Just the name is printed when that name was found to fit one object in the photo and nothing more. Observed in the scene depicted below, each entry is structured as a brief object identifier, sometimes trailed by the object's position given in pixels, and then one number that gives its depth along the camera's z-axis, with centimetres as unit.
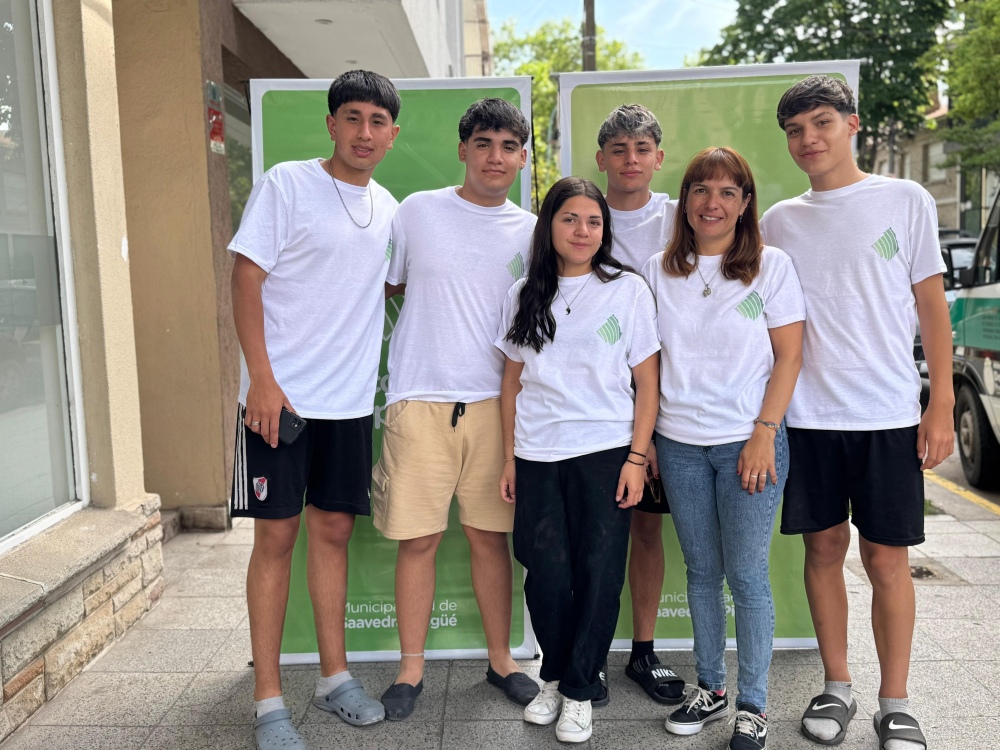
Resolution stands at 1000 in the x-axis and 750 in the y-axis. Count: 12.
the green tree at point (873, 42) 2075
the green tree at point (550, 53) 3856
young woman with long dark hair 280
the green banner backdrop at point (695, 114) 340
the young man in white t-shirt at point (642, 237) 310
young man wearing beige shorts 301
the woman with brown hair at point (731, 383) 270
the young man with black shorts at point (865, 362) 270
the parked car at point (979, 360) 619
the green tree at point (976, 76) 1414
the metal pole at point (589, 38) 1625
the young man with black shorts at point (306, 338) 280
